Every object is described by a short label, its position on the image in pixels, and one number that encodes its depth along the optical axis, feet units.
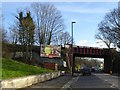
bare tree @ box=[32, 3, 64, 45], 134.08
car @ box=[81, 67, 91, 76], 106.39
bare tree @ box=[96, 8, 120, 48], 138.87
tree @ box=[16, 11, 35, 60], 117.83
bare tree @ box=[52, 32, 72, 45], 144.99
